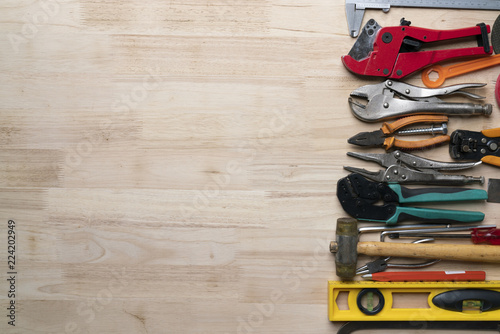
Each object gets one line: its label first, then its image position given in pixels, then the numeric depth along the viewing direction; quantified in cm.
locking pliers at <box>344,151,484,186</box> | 140
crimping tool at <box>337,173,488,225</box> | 139
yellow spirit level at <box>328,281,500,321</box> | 138
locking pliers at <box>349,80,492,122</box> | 141
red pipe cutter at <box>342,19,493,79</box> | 140
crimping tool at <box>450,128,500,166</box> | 141
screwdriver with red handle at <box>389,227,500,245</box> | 140
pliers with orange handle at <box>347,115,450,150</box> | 140
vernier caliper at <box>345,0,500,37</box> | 144
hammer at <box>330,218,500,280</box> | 137
